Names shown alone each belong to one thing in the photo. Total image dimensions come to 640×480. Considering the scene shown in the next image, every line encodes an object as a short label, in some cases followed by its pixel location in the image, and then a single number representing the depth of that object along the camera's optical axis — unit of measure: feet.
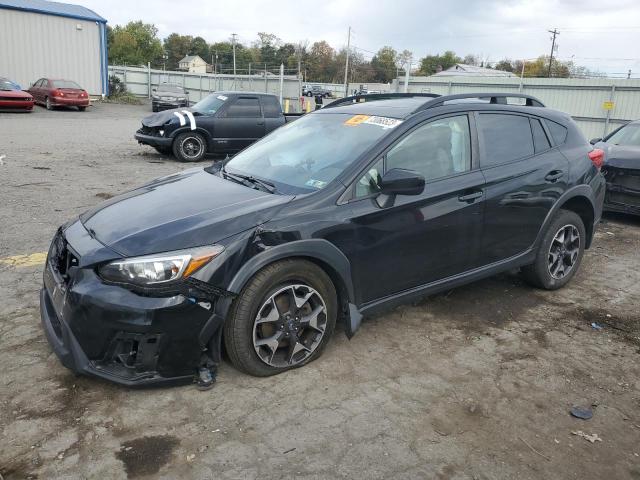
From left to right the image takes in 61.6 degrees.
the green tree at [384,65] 292.61
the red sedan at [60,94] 79.41
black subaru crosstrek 9.52
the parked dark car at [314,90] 152.09
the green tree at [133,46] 268.72
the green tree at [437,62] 324.66
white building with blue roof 89.15
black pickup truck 39.09
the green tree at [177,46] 367.66
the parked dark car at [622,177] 24.18
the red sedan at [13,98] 70.23
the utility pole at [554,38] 265.54
